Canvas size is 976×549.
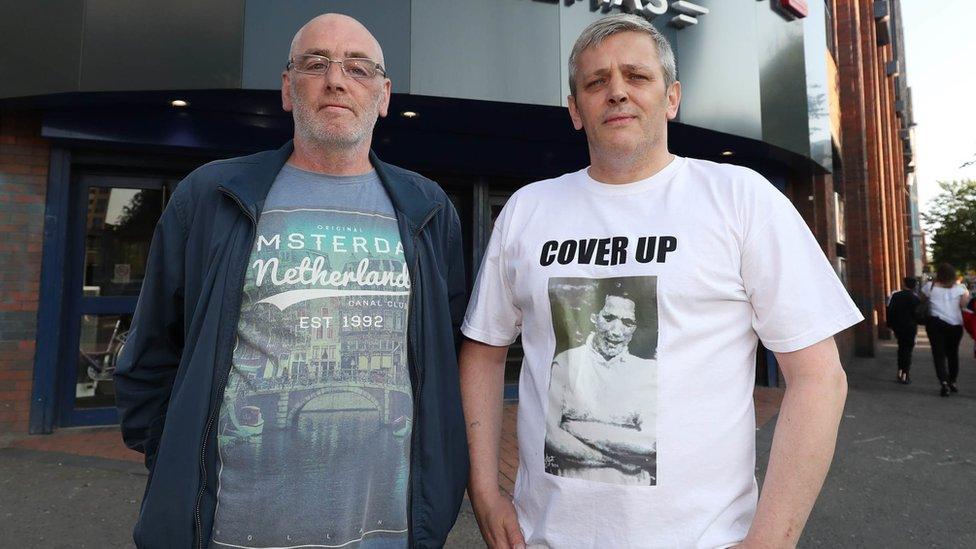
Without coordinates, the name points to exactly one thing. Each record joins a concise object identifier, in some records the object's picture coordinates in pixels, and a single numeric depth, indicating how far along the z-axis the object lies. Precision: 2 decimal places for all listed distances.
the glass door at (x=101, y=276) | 5.88
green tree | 20.72
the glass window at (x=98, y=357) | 5.95
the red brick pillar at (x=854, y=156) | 14.07
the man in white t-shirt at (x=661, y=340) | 1.26
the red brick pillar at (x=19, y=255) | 5.46
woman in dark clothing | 9.31
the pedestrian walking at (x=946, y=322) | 8.34
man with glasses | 1.50
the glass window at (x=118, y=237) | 6.04
